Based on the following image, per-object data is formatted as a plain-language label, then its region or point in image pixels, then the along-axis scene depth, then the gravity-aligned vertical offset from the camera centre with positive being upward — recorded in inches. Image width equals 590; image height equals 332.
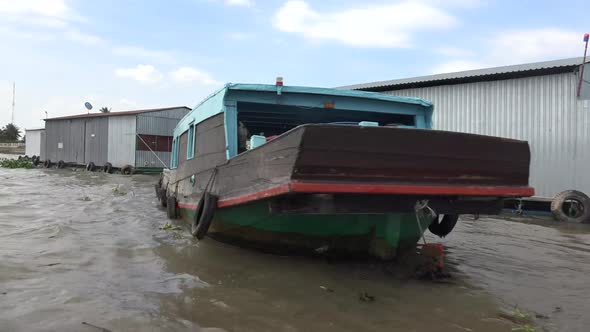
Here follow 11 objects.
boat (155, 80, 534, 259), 119.6 -0.1
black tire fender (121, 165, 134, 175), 820.0 -2.7
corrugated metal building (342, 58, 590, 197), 369.7 +64.0
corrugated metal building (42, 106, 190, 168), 851.4 +71.4
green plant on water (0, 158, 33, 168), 978.7 +7.1
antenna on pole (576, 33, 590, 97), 363.3 +86.9
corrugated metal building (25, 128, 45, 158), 1169.7 +76.1
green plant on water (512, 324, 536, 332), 111.2 -43.3
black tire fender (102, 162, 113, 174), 879.1 +0.7
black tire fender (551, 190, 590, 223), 346.0 -26.4
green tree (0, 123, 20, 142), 2790.4 +234.1
